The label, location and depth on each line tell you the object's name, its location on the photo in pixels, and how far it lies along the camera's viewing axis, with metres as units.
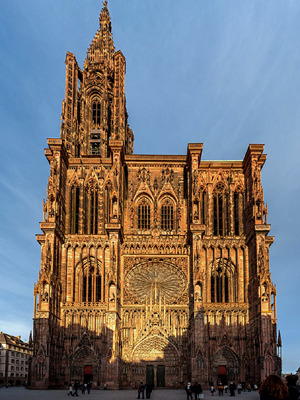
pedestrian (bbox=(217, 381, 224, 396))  37.72
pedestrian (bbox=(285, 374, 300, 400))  7.79
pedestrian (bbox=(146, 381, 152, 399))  30.79
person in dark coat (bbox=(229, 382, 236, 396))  35.41
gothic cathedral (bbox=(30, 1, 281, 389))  45.97
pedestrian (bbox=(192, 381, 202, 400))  27.57
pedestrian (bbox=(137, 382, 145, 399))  30.30
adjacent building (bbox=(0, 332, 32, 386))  101.56
